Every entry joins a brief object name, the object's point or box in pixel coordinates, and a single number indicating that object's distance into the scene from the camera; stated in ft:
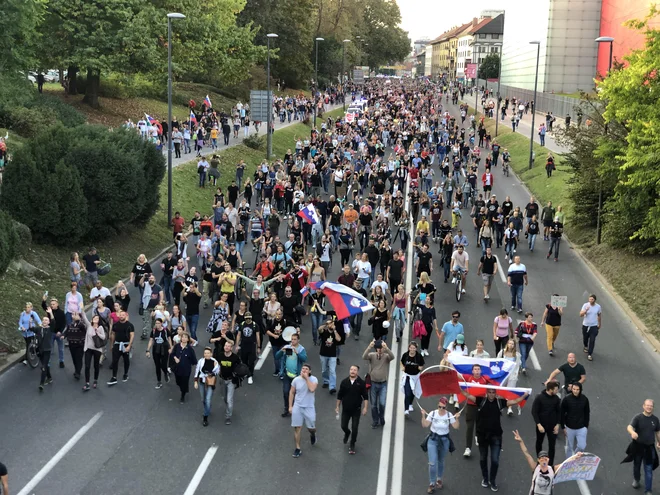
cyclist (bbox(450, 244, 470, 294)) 66.23
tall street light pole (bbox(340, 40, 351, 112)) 309.30
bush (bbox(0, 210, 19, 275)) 53.83
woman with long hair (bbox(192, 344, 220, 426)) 41.29
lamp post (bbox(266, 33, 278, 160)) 141.29
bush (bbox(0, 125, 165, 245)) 71.67
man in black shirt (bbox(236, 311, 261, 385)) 46.34
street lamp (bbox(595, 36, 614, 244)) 87.77
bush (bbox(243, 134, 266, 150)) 152.97
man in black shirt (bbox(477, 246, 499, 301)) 64.93
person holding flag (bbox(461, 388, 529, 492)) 34.81
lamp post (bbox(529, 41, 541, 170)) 145.07
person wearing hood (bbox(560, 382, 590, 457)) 37.09
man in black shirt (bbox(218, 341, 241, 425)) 41.95
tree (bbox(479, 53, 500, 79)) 426.51
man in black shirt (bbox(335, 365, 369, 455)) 38.04
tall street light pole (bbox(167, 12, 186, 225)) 88.43
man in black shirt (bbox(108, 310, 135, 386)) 46.65
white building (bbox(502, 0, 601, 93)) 284.20
